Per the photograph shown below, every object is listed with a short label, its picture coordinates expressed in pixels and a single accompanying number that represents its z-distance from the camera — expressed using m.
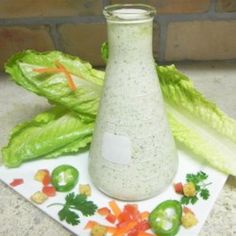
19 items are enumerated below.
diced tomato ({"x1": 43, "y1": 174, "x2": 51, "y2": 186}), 0.48
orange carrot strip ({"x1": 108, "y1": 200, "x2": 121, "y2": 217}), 0.43
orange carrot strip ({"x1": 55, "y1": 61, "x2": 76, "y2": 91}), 0.53
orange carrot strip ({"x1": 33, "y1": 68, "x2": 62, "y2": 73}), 0.53
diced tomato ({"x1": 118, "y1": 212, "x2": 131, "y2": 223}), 0.42
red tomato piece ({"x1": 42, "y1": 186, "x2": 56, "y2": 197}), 0.46
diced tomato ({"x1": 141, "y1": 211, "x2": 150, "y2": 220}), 0.42
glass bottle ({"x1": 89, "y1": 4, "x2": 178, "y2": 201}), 0.37
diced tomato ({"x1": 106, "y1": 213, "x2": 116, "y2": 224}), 0.42
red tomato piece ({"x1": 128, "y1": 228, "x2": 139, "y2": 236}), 0.40
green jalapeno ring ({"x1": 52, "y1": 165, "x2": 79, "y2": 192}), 0.46
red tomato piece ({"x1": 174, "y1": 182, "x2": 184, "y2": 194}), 0.45
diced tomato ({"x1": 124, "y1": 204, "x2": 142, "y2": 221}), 0.42
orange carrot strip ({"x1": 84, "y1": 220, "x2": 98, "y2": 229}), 0.41
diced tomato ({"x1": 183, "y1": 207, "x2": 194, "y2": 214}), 0.42
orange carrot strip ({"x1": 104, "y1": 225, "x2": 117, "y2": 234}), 0.40
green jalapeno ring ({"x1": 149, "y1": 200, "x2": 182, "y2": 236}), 0.39
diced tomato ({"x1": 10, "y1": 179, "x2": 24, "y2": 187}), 0.48
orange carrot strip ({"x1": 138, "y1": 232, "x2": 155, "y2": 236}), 0.40
